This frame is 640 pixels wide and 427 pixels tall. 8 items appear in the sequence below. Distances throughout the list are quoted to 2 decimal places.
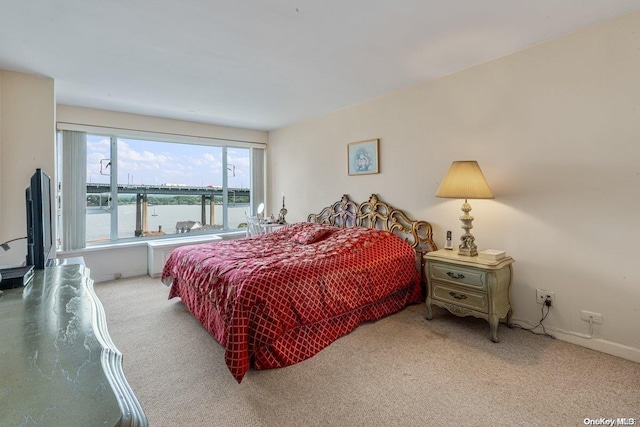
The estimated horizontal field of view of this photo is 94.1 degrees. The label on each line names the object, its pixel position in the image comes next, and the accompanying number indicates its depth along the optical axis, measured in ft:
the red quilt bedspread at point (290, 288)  6.66
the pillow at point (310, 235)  11.16
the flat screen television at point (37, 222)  5.51
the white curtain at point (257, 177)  18.49
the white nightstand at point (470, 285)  7.81
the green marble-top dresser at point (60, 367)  1.89
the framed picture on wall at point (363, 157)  12.25
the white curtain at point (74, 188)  12.90
